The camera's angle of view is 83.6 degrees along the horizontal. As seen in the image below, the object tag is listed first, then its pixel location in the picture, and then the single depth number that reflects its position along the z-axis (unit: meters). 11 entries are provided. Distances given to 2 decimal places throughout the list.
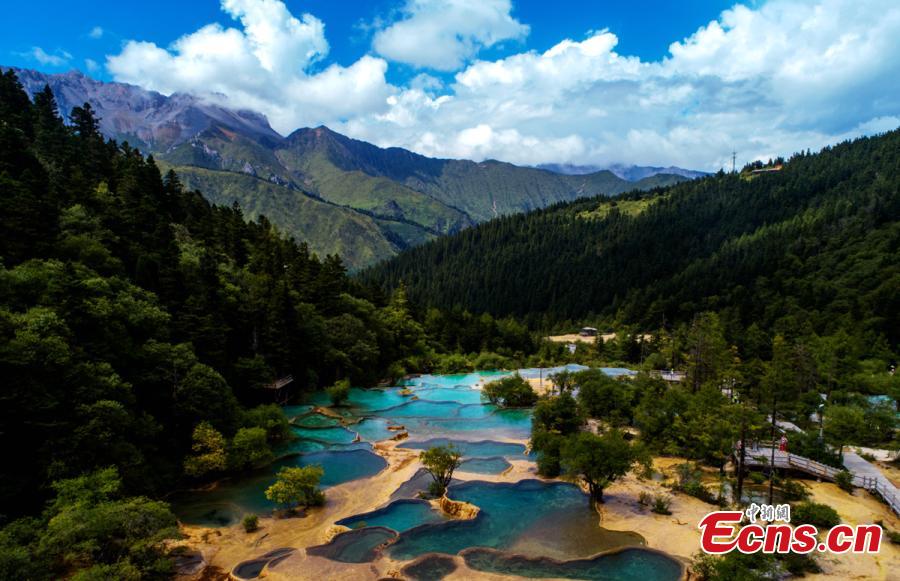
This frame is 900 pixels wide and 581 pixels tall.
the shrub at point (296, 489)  30.48
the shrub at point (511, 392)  60.81
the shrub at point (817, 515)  28.64
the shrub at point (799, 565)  23.75
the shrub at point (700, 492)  32.91
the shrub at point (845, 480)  34.47
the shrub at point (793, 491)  32.31
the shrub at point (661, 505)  31.00
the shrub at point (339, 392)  56.56
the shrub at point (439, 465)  33.59
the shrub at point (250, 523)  28.00
